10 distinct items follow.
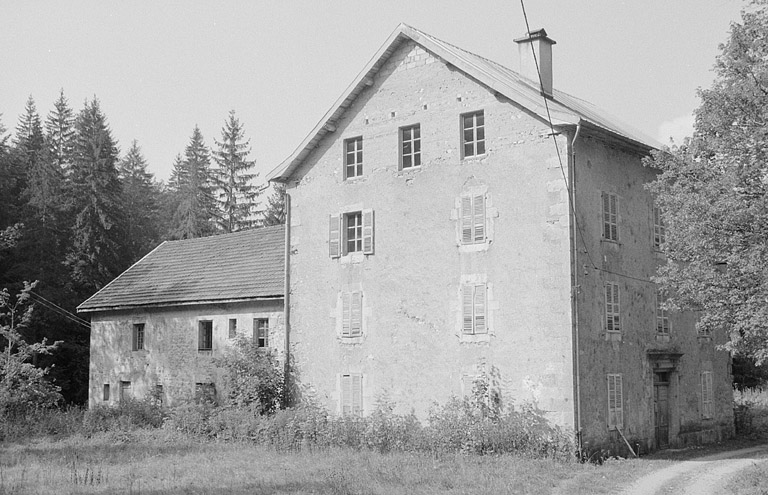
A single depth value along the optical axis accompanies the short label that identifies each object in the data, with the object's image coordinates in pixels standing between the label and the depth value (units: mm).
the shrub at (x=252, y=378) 24328
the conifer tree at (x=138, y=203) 51000
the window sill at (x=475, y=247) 21312
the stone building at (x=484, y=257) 20172
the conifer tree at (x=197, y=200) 56719
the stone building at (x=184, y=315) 27562
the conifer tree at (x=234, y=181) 59625
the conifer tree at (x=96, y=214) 43875
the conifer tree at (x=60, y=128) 57203
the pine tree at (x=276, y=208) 55906
